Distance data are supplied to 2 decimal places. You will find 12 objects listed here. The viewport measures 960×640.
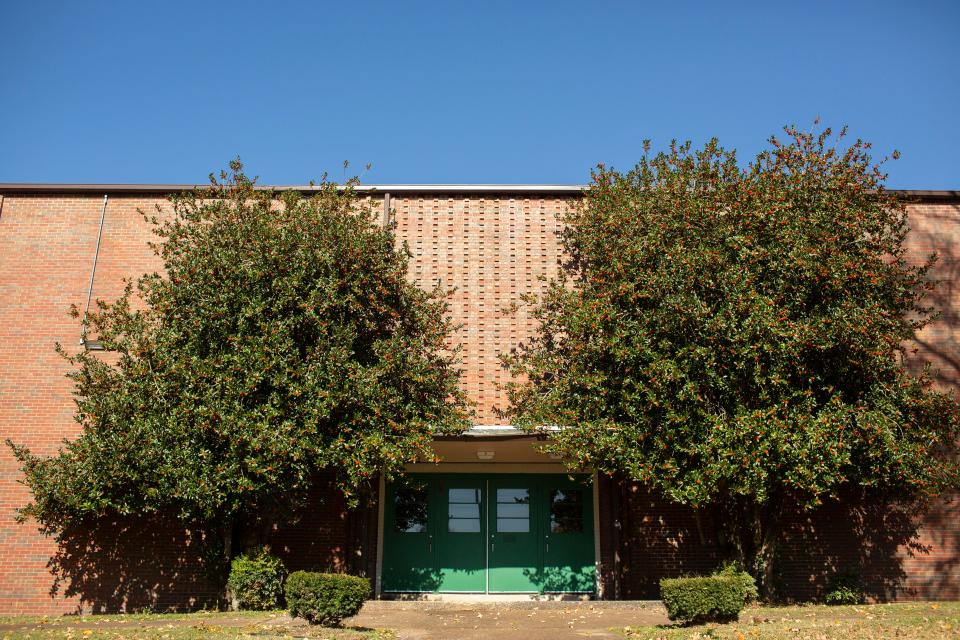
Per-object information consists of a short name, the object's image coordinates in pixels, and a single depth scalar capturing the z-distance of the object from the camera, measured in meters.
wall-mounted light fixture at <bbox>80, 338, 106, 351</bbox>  16.06
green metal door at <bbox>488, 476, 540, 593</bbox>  16.20
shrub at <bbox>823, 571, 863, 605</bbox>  14.54
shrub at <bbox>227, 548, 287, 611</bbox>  13.60
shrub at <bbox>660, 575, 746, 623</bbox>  11.09
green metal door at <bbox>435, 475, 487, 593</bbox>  16.23
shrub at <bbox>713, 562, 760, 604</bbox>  11.61
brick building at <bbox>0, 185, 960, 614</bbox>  15.34
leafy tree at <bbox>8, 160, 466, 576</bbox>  12.82
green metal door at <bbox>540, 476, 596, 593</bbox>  16.09
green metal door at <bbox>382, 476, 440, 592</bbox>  16.16
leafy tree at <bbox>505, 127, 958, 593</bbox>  12.68
